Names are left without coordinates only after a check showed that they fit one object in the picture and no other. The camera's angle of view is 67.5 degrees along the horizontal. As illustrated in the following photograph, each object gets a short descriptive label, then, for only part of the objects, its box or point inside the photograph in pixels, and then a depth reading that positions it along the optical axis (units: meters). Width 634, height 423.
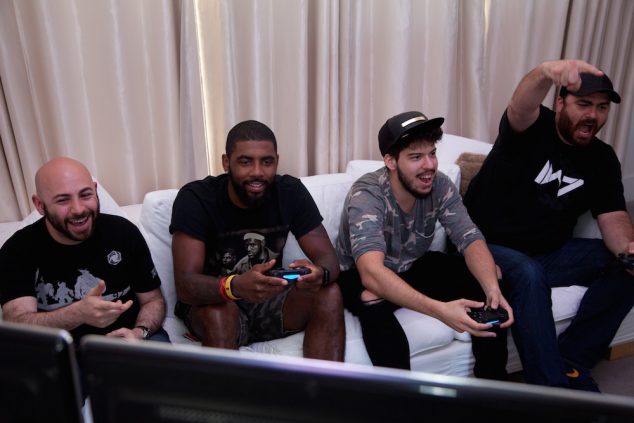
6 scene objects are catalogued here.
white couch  1.66
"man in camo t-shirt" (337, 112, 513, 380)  1.60
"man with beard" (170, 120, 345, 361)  1.53
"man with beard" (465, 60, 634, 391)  1.74
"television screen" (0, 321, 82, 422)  0.50
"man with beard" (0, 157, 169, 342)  1.35
